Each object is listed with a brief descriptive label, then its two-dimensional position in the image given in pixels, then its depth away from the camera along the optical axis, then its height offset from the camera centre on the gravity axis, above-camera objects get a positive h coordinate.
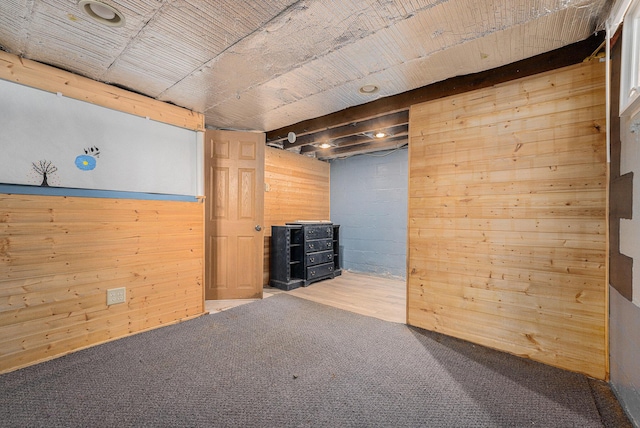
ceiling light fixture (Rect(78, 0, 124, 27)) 1.53 +1.15
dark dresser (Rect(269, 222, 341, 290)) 4.17 -0.62
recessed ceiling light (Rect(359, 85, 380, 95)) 2.55 +1.15
